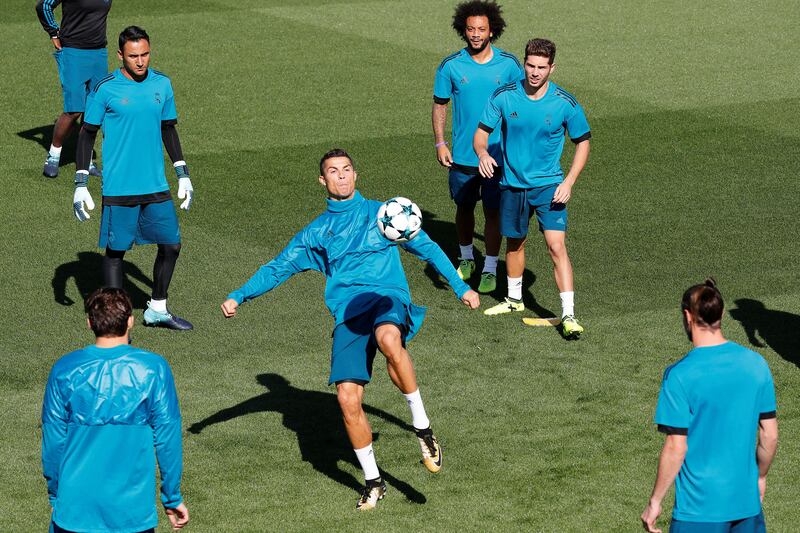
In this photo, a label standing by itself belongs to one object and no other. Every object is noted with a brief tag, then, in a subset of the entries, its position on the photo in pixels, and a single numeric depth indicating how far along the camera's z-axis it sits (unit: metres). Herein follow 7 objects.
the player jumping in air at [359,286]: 17.44
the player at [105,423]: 12.98
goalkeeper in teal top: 23.52
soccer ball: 17.47
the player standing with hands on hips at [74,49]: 33.06
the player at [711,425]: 12.80
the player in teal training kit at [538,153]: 23.87
